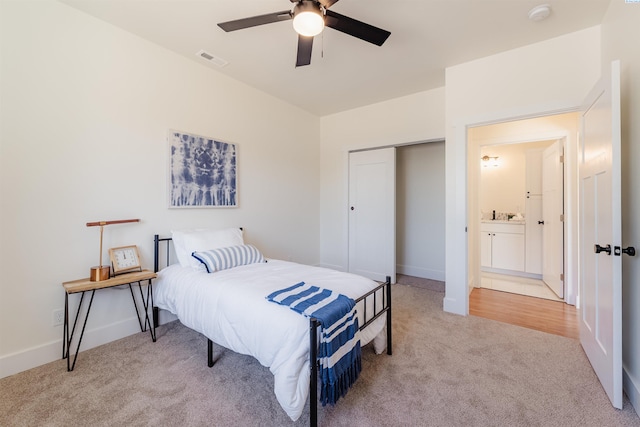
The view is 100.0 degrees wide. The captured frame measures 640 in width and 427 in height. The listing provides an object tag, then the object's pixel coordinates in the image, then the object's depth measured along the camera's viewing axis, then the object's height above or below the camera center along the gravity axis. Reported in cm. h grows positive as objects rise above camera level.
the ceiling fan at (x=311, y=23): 169 +128
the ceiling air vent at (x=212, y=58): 282 +166
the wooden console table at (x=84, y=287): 200 -56
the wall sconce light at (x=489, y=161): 519 +94
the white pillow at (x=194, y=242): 258 -31
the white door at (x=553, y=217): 347 -11
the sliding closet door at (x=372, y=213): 423 -5
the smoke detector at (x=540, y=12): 212 +158
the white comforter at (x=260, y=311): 143 -68
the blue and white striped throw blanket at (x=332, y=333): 148 -72
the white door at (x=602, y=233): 157 -17
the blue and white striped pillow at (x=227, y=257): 242 -44
